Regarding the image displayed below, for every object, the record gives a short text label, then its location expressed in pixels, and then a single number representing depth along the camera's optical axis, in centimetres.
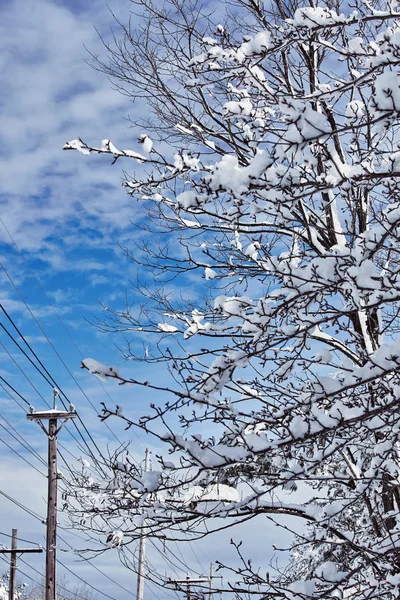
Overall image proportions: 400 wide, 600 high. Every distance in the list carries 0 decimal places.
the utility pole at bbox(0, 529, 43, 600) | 2182
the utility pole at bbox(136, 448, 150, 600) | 1766
